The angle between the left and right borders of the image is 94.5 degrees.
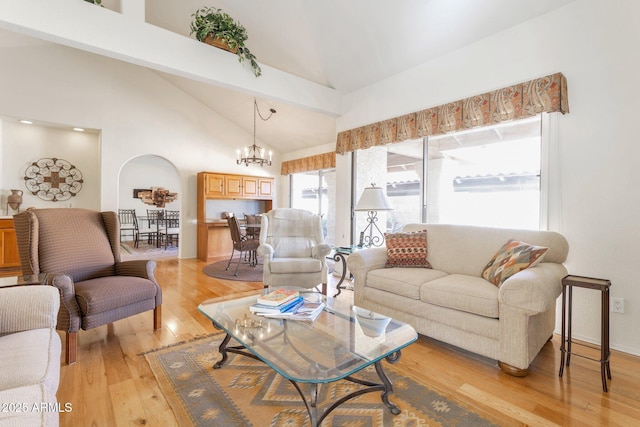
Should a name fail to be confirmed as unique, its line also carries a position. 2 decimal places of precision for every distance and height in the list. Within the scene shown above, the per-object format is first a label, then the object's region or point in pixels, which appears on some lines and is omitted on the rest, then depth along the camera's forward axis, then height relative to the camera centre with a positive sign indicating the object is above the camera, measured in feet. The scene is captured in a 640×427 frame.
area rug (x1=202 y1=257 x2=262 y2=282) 14.78 -3.27
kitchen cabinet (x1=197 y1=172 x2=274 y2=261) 20.44 +0.67
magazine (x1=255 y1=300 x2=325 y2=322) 6.04 -2.10
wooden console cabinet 15.25 -2.00
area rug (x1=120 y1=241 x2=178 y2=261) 21.65 -3.27
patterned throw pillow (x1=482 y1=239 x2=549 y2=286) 6.95 -1.10
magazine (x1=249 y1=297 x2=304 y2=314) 6.17 -2.03
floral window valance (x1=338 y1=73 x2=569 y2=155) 8.46 +3.54
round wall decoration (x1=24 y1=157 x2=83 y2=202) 18.88 +2.04
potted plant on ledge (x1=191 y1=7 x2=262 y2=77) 10.32 +6.41
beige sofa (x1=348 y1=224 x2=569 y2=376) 6.17 -1.90
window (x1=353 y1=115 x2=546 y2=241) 9.76 +1.44
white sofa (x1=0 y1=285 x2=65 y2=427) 2.77 -1.82
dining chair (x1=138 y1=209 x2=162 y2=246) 28.04 -1.41
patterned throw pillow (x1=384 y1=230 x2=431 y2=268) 9.48 -1.17
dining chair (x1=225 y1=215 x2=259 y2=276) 16.06 -1.59
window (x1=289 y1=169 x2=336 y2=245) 22.62 +1.56
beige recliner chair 11.37 -1.52
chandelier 17.52 +4.80
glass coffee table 4.27 -2.22
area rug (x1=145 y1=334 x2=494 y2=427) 4.95 -3.45
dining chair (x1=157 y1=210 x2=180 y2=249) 27.66 -1.47
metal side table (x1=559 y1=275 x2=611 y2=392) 5.98 -2.06
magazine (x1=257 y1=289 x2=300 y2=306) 6.29 -1.87
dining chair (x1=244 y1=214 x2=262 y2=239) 18.52 -0.95
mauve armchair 6.75 -1.54
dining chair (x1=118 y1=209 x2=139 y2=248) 27.55 -1.05
